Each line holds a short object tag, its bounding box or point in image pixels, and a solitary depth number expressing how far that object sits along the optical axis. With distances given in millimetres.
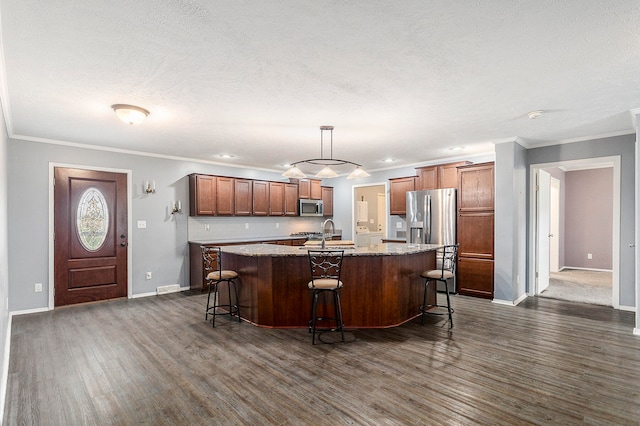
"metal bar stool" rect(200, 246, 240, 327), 4004
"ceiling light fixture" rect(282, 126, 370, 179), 4250
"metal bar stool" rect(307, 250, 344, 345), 3461
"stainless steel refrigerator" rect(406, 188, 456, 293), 5672
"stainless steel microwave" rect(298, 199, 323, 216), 7781
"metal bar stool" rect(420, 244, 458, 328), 3963
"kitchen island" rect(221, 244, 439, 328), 3836
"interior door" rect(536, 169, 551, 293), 5527
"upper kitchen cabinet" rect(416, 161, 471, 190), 5836
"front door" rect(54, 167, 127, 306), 4859
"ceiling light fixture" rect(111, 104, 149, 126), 3363
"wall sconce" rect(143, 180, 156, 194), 5641
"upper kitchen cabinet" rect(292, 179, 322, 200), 7822
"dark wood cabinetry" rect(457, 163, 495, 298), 5195
